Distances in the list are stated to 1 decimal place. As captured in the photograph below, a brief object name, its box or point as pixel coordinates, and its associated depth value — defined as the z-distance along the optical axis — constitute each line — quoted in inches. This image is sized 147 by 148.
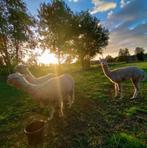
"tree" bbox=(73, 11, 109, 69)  904.7
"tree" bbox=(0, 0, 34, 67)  304.8
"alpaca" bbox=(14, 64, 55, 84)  209.3
